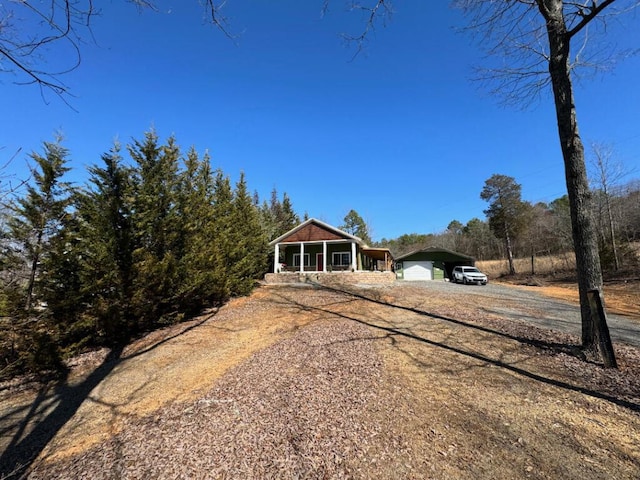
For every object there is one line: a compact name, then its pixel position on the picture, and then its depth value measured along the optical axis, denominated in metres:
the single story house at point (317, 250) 22.08
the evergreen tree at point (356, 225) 50.44
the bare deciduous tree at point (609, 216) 21.14
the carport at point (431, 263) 29.92
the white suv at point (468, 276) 22.67
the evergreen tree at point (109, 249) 8.31
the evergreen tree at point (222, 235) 12.67
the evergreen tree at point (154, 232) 9.23
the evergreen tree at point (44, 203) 7.14
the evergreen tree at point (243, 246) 14.84
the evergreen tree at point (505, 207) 30.34
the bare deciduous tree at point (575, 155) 5.22
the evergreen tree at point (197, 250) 10.98
